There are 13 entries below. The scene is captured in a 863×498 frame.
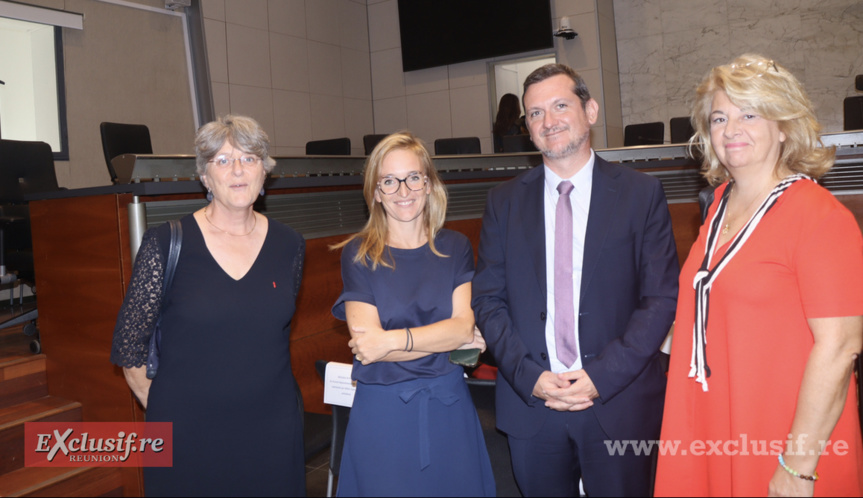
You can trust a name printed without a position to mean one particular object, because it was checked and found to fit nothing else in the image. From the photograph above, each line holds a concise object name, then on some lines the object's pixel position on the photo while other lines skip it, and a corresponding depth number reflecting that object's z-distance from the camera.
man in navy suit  1.83
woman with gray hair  1.92
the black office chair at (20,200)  4.25
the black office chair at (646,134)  6.51
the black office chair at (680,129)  6.34
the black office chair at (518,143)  5.58
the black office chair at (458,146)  6.19
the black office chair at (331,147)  6.11
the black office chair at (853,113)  5.37
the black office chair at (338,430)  2.50
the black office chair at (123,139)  5.02
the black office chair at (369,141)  6.35
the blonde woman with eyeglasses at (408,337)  1.88
